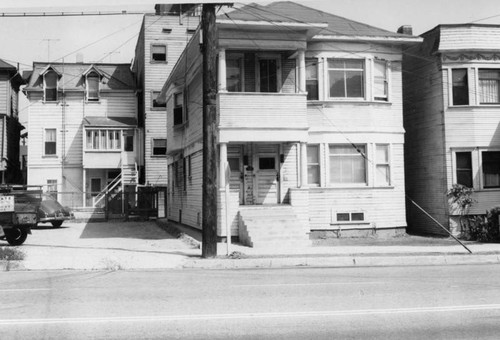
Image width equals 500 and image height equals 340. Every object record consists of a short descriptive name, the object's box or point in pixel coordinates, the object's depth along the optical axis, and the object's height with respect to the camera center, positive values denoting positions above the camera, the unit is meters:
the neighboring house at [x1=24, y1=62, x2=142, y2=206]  36.66 +3.89
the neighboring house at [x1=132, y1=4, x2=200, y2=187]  37.25 +8.26
